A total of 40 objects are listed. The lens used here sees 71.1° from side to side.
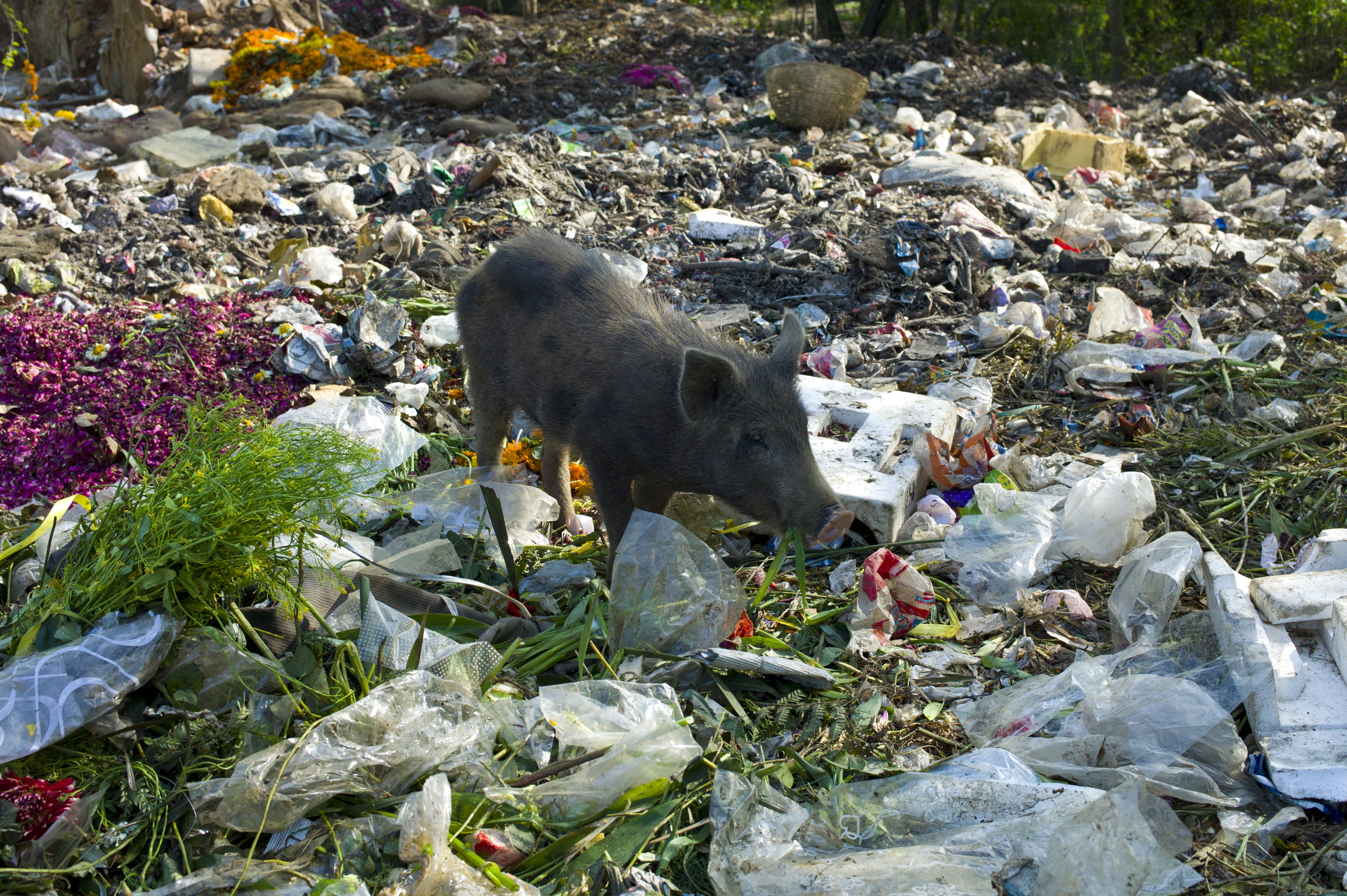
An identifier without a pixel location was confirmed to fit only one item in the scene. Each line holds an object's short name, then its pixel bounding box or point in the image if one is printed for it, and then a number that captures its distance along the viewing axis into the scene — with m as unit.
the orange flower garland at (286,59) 12.63
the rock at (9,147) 9.33
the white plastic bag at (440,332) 5.59
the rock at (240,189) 7.65
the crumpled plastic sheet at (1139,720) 2.60
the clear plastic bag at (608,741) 2.51
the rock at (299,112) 10.90
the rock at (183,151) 9.55
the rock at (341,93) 11.79
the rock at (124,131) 10.12
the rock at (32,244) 6.55
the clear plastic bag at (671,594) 3.17
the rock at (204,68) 12.70
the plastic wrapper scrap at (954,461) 4.32
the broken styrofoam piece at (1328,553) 3.15
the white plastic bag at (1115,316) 5.71
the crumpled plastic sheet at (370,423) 4.53
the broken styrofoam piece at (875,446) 3.93
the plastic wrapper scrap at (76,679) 2.39
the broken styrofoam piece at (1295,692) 2.52
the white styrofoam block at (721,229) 7.15
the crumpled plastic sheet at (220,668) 2.70
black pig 3.39
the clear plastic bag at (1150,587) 3.15
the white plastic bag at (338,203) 7.64
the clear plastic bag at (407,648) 2.80
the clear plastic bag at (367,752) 2.32
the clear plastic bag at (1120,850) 2.14
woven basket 10.08
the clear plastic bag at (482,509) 4.00
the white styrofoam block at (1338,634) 2.71
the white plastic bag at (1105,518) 3.67
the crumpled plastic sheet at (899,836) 2.23
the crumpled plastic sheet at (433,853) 2.16
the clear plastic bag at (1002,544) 3.56
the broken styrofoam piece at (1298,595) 2.84
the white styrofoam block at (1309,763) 2.49
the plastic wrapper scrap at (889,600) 3.40
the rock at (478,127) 10.16
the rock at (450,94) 11.48
